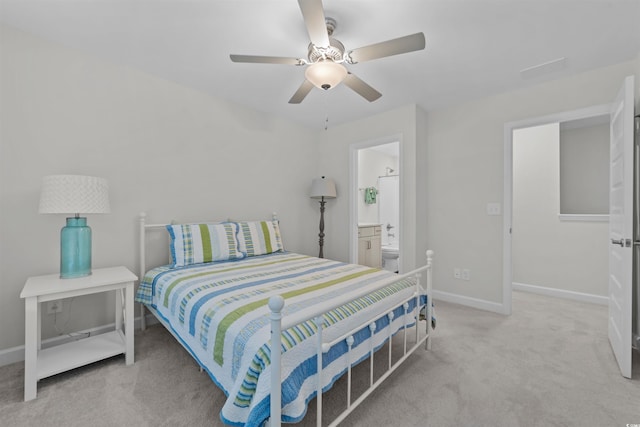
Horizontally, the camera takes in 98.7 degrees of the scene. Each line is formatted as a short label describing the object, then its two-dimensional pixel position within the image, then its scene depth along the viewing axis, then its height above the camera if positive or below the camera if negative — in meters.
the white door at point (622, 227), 1.79 -0.09
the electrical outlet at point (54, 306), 2.11 -0.73
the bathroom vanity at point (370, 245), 4.24 -0.51
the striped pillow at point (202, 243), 2.44 -0.28
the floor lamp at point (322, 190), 3.85 +0.33
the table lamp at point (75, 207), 1.85 +0.04
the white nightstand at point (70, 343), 1.61 -0.81
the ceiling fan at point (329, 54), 1.53 +1.00
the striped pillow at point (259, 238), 2.85 -0.26
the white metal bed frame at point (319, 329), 0.98 -0.59
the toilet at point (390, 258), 4.81 -0.80
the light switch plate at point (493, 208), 2.99 +0.07
